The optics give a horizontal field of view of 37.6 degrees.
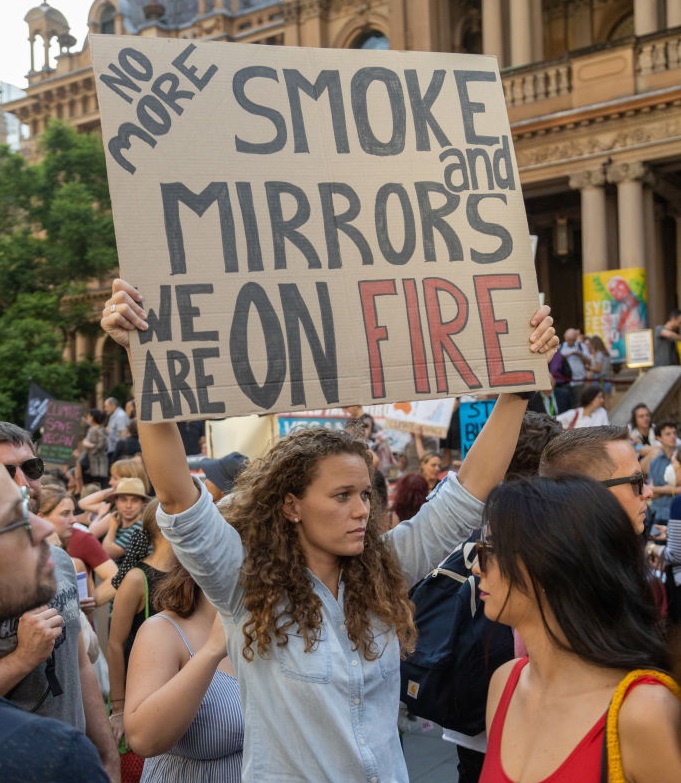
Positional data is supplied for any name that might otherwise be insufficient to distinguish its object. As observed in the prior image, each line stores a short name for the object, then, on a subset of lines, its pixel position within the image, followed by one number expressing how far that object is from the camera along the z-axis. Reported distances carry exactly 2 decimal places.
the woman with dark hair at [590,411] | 10.77
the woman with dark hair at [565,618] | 2.06
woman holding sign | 2.54
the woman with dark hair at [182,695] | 2.75
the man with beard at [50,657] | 2.78
